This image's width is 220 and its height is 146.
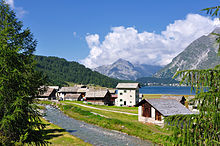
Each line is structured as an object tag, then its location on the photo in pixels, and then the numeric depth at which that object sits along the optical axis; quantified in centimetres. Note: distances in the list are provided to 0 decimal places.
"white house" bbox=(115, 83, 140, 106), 8506
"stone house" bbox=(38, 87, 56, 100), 11476
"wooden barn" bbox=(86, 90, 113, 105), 9494
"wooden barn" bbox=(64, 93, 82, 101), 11438
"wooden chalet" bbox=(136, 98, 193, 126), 4195
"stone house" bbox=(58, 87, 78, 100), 12243
